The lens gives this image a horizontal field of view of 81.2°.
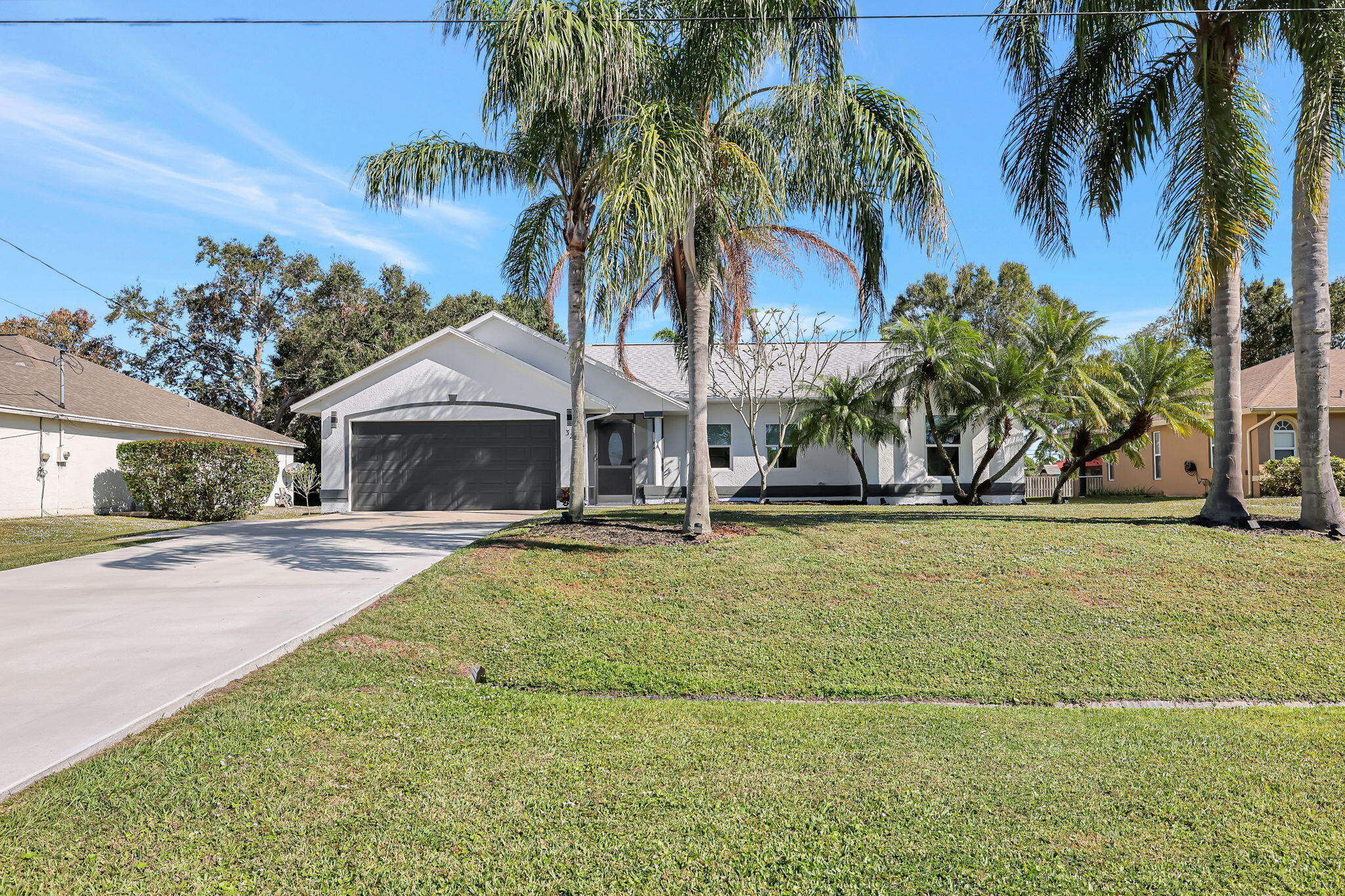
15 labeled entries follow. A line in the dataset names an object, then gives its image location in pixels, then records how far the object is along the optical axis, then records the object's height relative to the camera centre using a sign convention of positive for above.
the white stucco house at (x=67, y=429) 17.88 +0.83
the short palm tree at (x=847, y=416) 19.56 +1.00
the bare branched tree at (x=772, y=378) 21.58 +2.25
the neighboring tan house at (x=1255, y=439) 20.98 +0.41
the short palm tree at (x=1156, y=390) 20.80 +1.70
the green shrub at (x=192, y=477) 18.45 -0.42
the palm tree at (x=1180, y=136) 10.36 +4.82
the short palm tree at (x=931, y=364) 18.70 +2.23
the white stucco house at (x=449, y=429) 19.75 +0.75
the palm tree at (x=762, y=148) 9.91 +4.16
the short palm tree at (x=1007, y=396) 18.91 +1.42
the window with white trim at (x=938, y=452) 21.73 +0.14
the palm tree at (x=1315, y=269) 9.90 +2.50
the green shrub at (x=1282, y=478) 19.11 -0.62
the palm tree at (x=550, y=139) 9.73 +4.65
